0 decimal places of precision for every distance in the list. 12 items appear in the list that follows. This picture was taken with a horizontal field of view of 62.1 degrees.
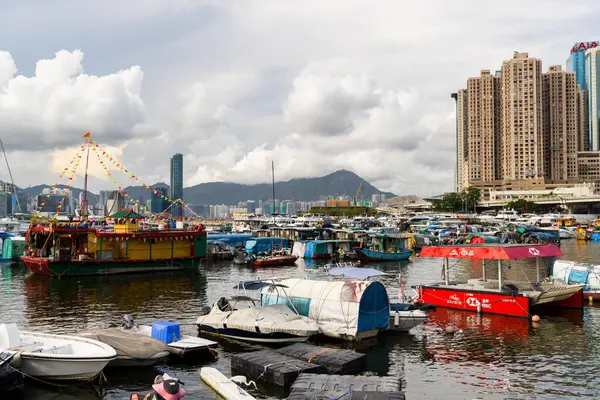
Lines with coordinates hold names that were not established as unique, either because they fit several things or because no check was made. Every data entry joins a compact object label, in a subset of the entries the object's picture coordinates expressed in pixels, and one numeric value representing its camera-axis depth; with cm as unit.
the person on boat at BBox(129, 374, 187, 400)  1275
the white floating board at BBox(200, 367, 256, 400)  1681
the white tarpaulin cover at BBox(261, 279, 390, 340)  2439
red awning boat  3003
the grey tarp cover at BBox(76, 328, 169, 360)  2028
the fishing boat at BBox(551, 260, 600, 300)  3784
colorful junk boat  5094
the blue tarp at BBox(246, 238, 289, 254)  7438
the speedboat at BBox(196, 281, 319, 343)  2333
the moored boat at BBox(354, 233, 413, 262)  6738
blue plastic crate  2263
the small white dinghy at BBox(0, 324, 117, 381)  1811
